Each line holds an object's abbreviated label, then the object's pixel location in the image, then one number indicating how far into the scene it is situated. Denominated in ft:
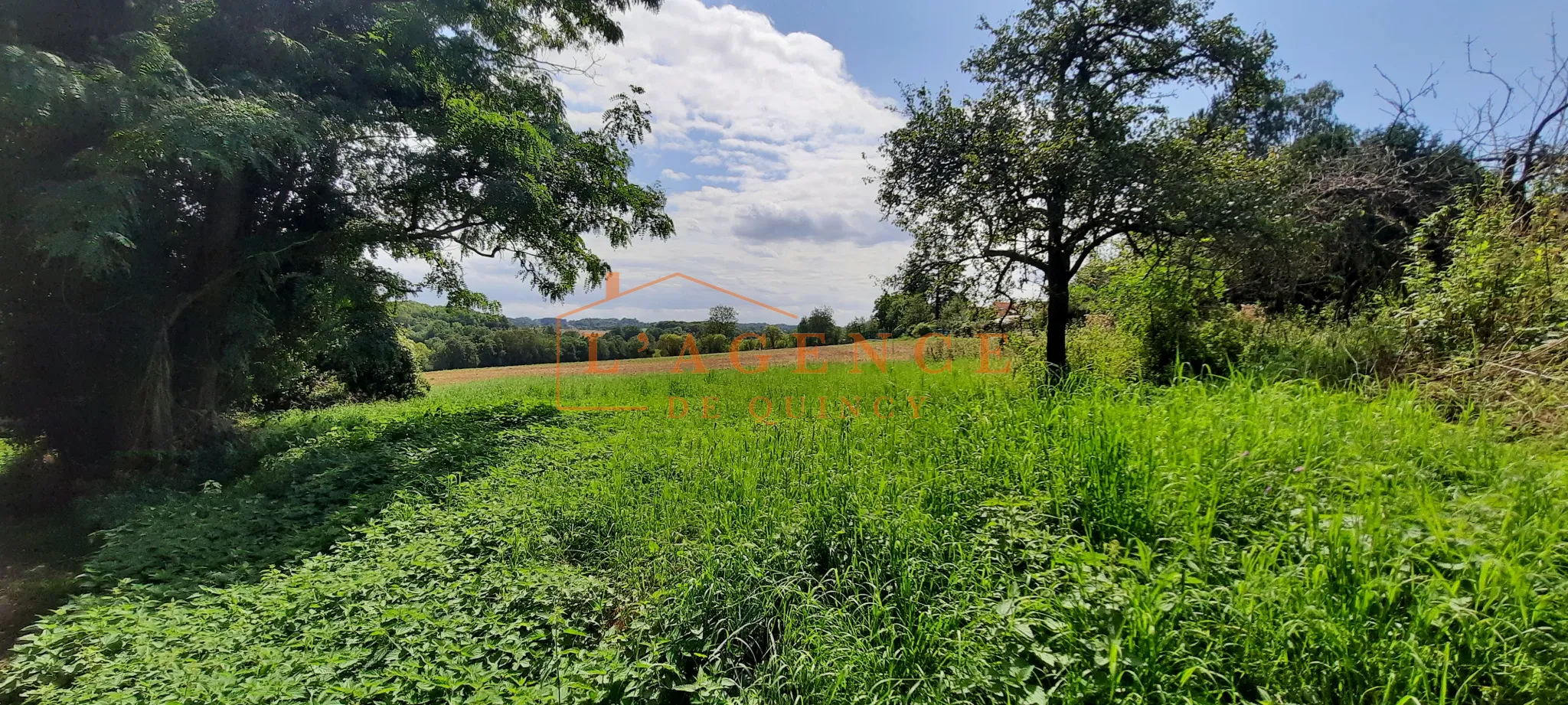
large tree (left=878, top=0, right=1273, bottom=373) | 18.06
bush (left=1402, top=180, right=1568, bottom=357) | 12.56
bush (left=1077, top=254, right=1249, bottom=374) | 20.33
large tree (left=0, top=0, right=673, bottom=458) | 14.14
